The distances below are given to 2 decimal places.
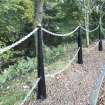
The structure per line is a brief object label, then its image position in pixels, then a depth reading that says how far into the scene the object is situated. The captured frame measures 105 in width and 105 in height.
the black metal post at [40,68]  4.68
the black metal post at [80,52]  7.94
